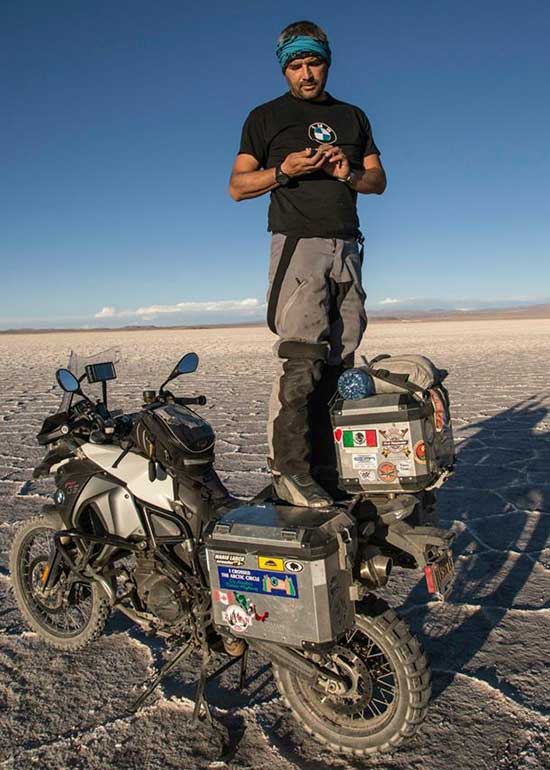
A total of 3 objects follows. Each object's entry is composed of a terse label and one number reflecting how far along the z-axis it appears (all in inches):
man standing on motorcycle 101.1
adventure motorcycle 77.1
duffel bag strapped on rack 90.3
